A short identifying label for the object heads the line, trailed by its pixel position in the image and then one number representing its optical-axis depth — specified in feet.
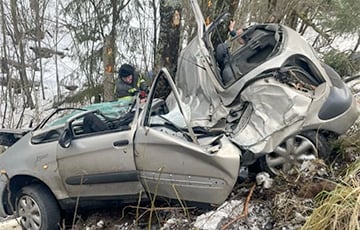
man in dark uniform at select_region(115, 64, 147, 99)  28.30
